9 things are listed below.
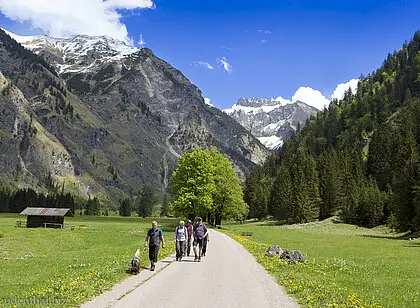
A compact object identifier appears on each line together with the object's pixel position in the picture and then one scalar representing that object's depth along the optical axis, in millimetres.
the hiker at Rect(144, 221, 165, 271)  21609
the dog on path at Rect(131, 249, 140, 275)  19391
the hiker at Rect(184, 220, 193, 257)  29173
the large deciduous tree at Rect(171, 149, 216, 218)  68500
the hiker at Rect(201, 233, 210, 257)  28431
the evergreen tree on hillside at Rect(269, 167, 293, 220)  111562
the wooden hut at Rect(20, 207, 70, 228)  87062
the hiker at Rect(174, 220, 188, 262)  25953
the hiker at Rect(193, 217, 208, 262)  27064
